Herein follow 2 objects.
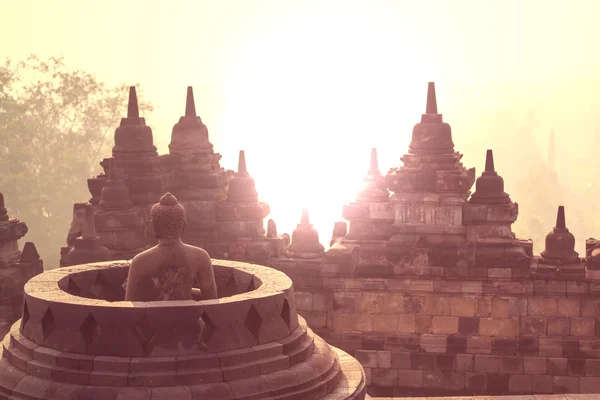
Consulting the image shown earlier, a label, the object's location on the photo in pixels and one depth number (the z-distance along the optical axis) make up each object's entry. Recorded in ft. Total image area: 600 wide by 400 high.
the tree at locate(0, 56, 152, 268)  142.61
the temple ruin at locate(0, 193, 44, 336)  58.03
